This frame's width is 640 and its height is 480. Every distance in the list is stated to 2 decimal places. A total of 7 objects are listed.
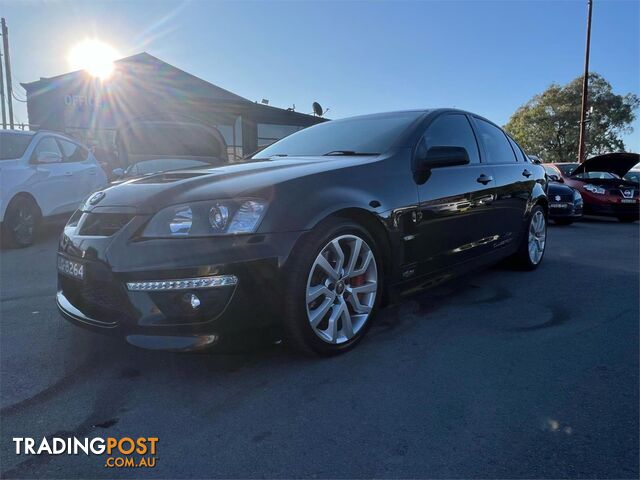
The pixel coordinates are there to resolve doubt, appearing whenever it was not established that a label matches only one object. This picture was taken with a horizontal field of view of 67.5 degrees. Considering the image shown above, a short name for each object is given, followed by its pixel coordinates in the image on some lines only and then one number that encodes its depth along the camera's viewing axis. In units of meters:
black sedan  2.25
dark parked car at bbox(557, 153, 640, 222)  10.41
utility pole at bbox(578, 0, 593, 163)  20.38
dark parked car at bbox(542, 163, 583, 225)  9.38
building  18.97
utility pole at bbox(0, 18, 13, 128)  23.73
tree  36.25
